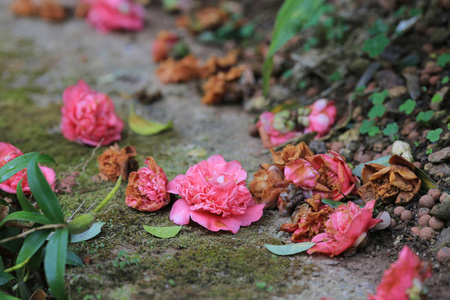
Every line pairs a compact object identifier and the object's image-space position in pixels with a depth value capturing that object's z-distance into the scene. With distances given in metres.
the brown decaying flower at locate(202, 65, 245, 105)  1.49
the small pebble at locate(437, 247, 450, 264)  1.18
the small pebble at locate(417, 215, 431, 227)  1.22
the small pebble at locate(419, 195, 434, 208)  1.23
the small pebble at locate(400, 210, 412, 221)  1.23
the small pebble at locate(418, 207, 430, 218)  1.23
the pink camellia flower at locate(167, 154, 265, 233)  1.24
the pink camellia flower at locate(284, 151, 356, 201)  1.26
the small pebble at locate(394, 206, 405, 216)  1.24
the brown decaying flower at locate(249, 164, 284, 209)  1.27
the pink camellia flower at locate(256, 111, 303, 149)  1.38
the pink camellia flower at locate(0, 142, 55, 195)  1.26
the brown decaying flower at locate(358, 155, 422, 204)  1.24
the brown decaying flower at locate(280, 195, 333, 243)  1.23
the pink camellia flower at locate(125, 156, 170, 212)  1.26
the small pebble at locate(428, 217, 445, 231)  1.21
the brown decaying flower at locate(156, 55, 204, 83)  1.56
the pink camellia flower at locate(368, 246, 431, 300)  1.14
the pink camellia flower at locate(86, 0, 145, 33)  1.79
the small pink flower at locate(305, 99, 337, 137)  1.37
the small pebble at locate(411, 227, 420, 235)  1.22
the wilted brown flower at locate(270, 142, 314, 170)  1.28
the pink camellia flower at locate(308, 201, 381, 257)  1.20
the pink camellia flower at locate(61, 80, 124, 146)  1.36
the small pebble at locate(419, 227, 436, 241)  1.21
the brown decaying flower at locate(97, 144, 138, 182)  1.31
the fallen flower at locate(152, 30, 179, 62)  1.62
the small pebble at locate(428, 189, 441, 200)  1.23
